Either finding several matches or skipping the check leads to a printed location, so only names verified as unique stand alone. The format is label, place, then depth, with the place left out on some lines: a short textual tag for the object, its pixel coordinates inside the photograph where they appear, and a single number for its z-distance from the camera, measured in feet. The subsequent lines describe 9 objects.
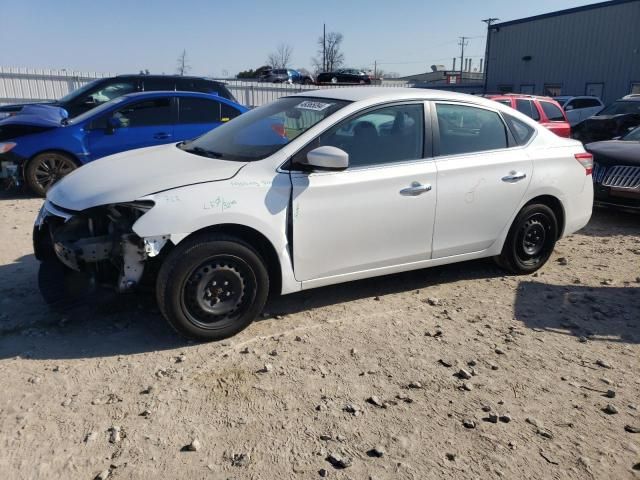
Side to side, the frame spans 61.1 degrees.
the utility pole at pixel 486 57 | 111.55
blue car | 25.34
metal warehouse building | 84.33
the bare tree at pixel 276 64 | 188.96
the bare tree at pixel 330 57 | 202.28
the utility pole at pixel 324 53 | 202.10
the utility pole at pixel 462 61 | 271.00
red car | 37.68
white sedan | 11.50
